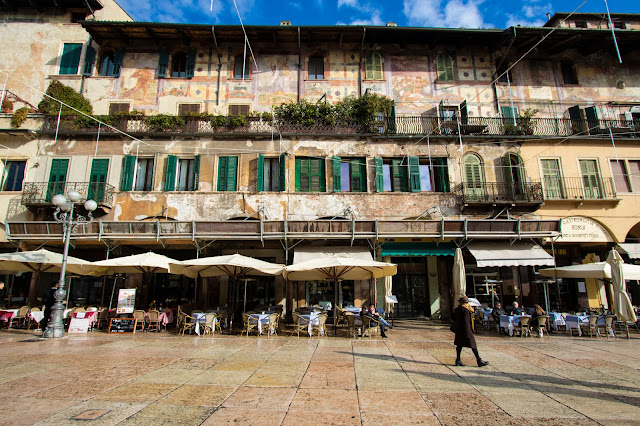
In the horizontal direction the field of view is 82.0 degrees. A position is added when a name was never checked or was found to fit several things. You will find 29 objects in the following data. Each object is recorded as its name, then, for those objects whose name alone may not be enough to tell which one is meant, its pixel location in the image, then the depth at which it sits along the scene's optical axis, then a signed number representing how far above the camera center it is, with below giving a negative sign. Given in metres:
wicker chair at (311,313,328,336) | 12.02 -1.04
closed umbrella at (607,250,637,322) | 11.08 -0.11
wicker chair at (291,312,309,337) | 11.88 -0.94
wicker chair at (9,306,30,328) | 13.05 -0.68
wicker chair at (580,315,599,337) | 12.39 -1.19
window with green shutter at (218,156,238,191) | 17.12 +5.58
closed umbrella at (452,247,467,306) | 12.94 +0.52
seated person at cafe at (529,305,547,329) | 12.52 -0.85
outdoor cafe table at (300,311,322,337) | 11.84 -0.84
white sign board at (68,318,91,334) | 11.96 -0.93
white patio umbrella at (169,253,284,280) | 11.95 +0.91
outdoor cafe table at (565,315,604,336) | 12.52 -1.07
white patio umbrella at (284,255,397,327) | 11.52 +0.75
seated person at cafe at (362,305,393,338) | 11.60 -0.76
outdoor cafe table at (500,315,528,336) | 12.27 -1.01
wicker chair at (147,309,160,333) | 12.62 -0.74
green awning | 15.98 +1.82
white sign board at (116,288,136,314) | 12.44 -0.19
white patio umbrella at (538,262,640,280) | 12.59 +0.63
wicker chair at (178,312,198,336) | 12.02 -0.97
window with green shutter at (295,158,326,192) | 17.34 +5.47
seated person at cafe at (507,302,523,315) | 12.63 -0.70
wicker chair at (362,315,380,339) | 11.52 -1.00
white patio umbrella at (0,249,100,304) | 12.83 +1.20
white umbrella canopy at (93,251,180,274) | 12.23 +1.03
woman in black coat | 7.55 -0.79
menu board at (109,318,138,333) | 12.27 -1.00
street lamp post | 10.67 -0.05
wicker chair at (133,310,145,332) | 12.36 -0.69
